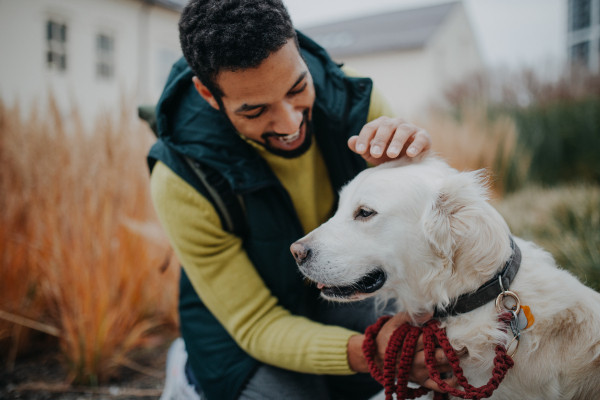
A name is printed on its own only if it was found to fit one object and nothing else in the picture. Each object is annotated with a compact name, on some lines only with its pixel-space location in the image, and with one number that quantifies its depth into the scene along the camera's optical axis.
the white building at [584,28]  14.06
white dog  1.20
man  1.32
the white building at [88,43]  9.23
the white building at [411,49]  17.70
